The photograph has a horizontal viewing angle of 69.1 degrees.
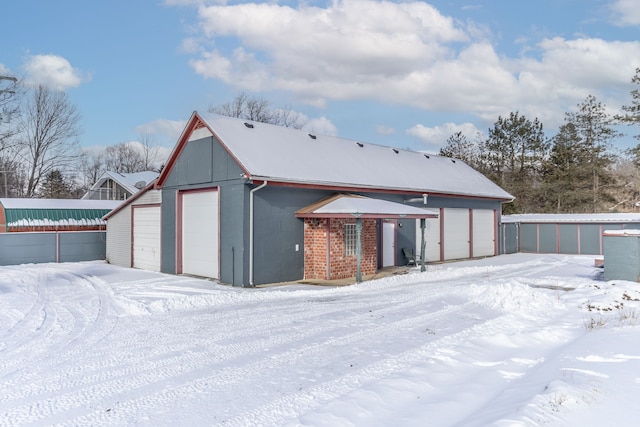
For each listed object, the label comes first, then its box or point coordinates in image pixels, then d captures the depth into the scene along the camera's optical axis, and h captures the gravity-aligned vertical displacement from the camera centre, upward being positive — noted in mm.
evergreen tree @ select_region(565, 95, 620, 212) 35969 +5296
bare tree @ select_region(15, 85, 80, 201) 37156 +6150
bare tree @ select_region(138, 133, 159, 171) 54219 +6782
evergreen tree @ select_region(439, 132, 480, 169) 41441 +5872
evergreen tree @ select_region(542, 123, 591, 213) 36156 +3024
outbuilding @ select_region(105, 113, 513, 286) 13852 +211
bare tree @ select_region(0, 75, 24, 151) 30131 +6451
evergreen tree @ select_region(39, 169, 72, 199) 39938 +2728
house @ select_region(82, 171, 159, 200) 32125 +2240
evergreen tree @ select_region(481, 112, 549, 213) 37719 +4747
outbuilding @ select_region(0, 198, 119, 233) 21562 +74
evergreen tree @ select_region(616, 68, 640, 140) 31908 +7048
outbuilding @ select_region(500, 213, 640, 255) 25422 -1035
